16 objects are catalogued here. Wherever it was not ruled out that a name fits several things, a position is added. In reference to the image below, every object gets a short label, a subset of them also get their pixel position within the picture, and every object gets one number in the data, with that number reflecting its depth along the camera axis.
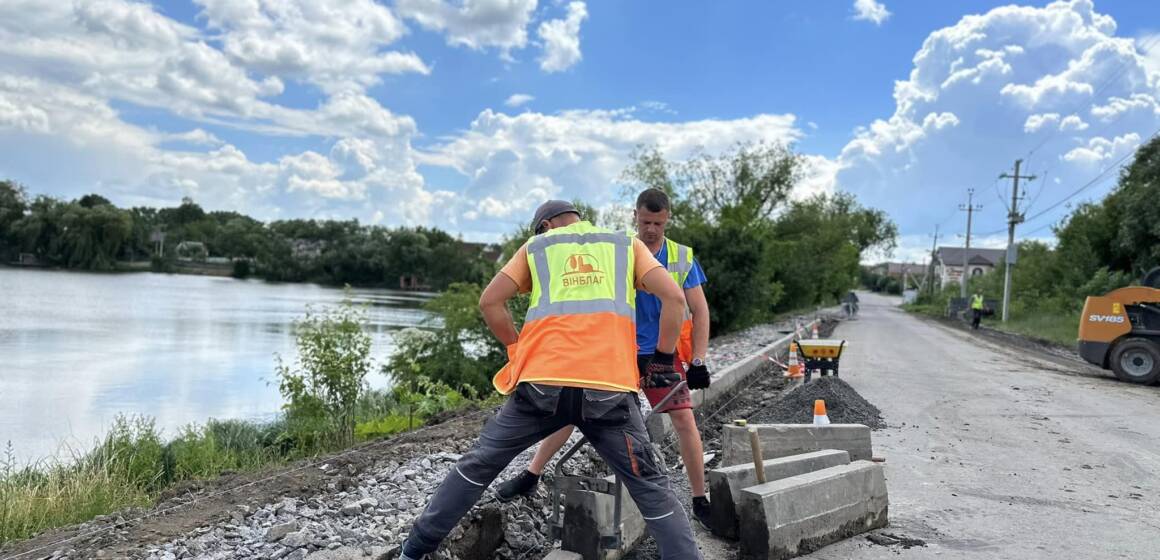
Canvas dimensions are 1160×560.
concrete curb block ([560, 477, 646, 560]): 4.10
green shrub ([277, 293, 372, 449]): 12.33
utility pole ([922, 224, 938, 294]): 85.19
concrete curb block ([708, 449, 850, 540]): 4.72
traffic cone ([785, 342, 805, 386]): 12.86
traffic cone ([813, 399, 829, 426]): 6.59
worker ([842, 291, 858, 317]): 41.81
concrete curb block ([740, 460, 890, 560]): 4.37
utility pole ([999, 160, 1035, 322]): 41.16
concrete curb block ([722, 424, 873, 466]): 5.56
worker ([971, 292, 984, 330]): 35.91
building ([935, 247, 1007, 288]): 132.75
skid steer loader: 15.42
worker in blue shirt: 4.57
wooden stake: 4.43
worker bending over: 3.48
